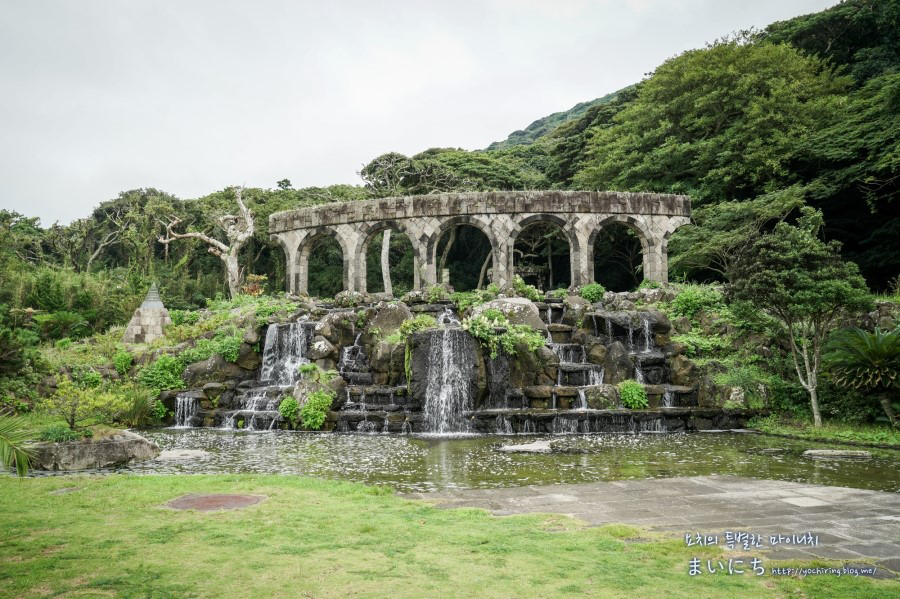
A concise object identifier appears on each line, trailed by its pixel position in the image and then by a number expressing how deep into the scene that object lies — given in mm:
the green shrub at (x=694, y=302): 19625
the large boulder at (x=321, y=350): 18438
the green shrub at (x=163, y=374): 18188
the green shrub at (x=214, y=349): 19141
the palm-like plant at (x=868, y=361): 12367
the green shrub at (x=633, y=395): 15422
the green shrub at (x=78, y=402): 10406
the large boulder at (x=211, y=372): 18500
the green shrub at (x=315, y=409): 15672
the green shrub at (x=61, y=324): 22812
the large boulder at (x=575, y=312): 20156
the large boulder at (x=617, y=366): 16844
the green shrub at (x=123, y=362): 19141
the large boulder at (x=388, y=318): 18969
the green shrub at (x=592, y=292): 22641
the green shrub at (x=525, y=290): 22172
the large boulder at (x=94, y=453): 9734
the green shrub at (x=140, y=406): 16312
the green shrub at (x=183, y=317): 23172
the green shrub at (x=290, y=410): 15945
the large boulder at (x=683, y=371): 16642
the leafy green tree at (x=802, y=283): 12828
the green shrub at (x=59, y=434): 10023
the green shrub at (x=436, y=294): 22016
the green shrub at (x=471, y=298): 21391
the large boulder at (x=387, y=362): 17422
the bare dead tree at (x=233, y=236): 29797
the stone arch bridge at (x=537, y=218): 25266
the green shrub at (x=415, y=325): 17609
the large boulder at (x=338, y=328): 19031
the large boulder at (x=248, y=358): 19328
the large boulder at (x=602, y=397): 15469
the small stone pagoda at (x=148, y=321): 21812
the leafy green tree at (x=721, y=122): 25578
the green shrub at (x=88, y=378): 17812
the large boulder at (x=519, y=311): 18844
